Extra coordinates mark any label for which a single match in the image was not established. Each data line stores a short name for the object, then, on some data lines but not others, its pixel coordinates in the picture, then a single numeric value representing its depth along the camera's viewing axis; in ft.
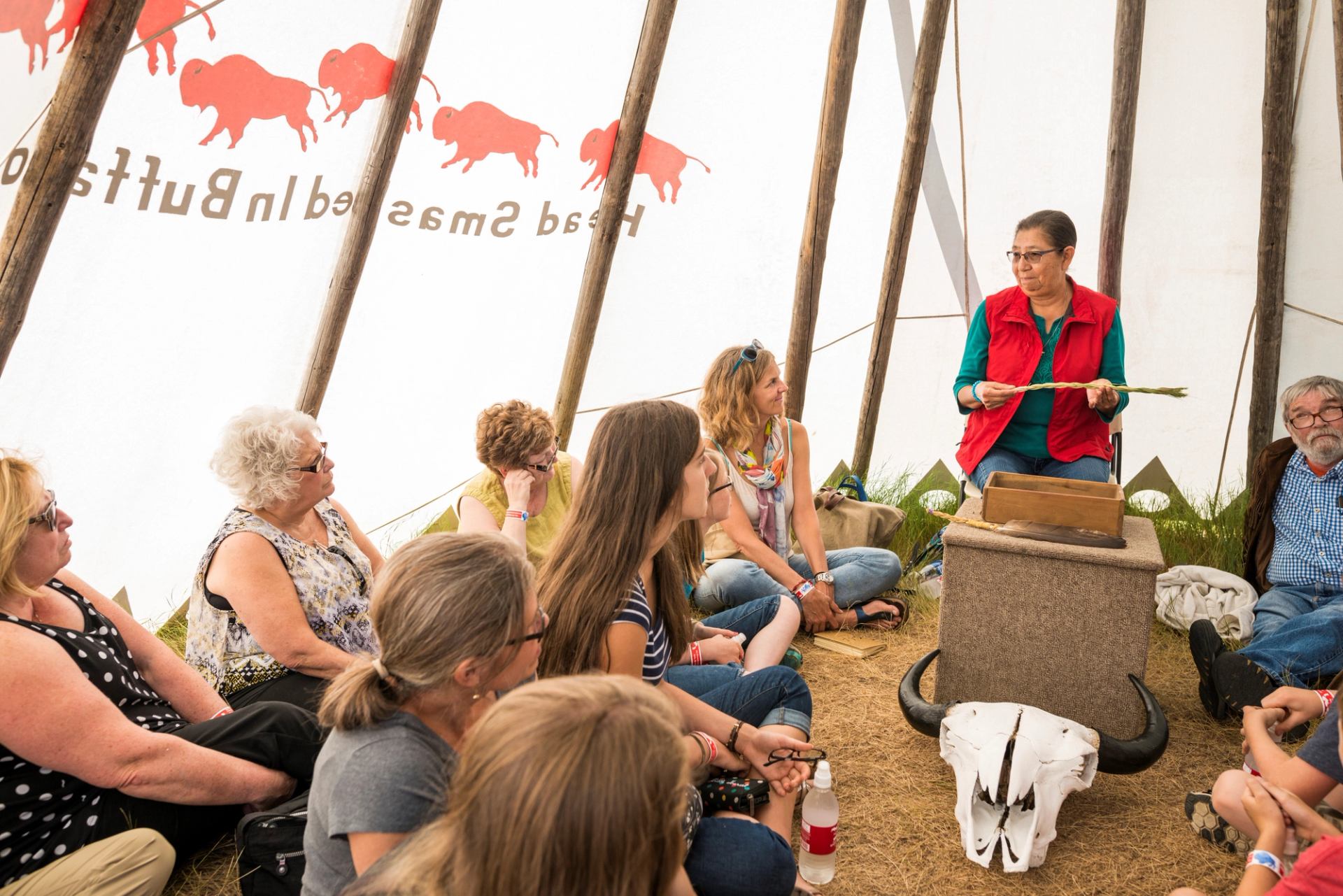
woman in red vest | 12.10
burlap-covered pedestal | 9.18
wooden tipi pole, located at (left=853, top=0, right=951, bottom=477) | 15.23
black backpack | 6.32
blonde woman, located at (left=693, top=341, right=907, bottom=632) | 12.01
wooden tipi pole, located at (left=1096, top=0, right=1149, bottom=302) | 14.80
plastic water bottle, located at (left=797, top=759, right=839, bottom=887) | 7.49
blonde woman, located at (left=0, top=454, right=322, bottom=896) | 5.72
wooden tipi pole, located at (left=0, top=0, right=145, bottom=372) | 8.55
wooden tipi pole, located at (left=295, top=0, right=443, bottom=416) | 11.75
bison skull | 7.63
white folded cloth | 11.51
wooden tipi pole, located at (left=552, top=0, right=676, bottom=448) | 14.03
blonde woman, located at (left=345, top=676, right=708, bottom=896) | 3.57
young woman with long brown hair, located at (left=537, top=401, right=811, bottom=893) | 6.73
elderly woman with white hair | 7.62
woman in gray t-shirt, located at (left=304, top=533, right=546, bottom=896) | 4.77
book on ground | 12.05
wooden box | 9.98
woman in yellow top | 9.89
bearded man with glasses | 9.91
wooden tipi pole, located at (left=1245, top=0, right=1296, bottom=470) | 13.74
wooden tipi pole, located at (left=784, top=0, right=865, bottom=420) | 14.76
